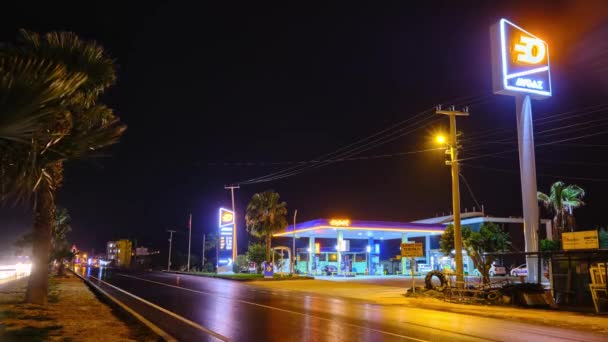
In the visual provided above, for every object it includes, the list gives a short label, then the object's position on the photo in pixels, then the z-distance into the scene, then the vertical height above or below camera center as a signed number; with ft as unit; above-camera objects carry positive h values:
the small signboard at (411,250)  84.07 +0.59
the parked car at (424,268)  173.88 -4.89
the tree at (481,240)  102.99 +2.88
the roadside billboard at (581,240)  61.16 +1.76
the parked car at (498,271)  145.36 -4.97
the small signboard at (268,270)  151.43 -5.12
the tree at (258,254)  168.35 -0.41
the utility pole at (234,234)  200.45 +7.18
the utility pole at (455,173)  77.66 +12.58
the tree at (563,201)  173.58 +18.26
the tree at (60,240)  140.97 +3.68
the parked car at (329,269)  172.04 -5.55
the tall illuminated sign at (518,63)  99.60 +38.31
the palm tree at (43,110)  17.16 +5.92
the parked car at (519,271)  144.66 -4.78
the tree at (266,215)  163.63 +12.24
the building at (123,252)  380.17 -0.31
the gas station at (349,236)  158.40 +6.68
